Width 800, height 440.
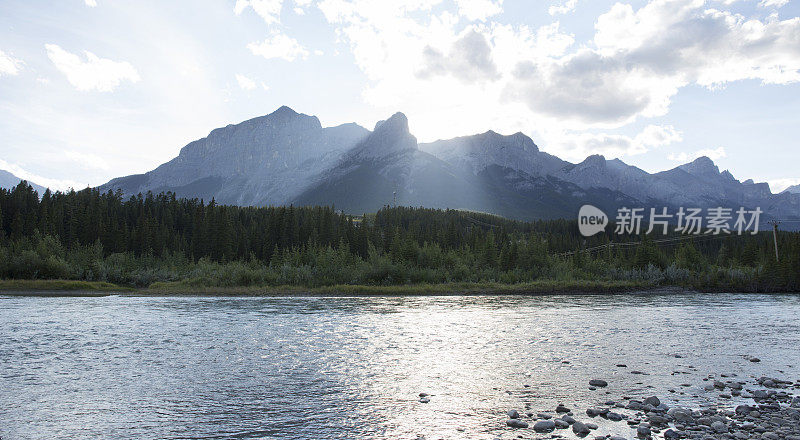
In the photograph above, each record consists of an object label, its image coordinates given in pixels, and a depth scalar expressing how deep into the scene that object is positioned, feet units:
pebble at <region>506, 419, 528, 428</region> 37.83
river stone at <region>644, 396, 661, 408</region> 43.24
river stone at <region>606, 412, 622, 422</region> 39.52
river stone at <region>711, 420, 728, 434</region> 36.94
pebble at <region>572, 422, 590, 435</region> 35.86
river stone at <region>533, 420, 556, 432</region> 36.87
